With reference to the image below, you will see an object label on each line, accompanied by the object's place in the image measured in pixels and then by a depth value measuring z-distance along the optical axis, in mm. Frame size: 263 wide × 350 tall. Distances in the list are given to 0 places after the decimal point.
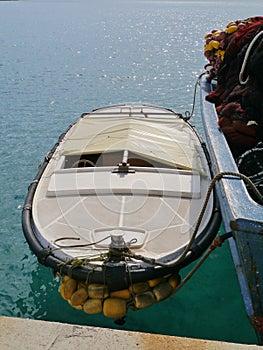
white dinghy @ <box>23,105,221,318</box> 4656
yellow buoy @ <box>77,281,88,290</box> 4763
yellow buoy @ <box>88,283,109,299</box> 4605
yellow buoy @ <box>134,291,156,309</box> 4625
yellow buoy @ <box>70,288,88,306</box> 4692
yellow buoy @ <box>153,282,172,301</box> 4743
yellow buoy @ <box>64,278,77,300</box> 4781
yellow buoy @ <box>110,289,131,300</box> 4637
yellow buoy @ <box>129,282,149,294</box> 4620
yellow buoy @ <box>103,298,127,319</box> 4566
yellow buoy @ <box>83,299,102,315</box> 4605
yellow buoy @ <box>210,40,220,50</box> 8621
